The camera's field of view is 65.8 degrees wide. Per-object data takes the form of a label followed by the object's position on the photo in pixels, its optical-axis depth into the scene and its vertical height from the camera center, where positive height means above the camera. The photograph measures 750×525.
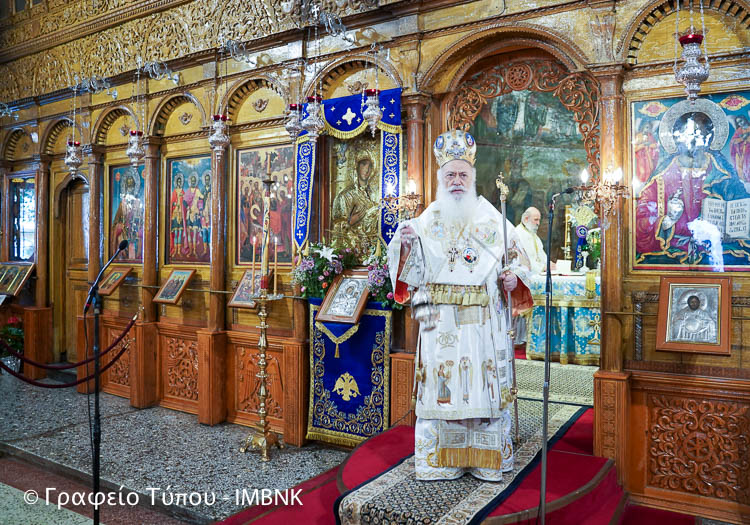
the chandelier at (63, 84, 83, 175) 6.96 +1.30
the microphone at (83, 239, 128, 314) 3.94 -0.20
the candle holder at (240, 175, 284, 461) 6.12 -1.12
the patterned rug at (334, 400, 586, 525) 3.74 -1.62
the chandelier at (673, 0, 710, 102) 3.76 +1.30
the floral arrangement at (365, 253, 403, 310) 5.73 -0.21
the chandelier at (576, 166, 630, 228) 4.86 +0.58
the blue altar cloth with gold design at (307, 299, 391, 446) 6.00 -1.24
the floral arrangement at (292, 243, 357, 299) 6.22 -0.05
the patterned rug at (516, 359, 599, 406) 6.70 -1.49
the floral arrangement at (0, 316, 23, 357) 10.02 -1.24
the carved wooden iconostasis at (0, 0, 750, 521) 4.75 +1.23
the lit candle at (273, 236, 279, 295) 6.91 -0.08
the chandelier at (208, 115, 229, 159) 6.30 +1.42
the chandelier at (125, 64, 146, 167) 8.29 +2.39
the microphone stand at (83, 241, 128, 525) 3.82 -1.05
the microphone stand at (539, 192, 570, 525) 3.14 -0.76
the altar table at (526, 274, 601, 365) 7.94 -0.82
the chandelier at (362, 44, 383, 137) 5.12 +1.35
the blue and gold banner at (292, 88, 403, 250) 5.90 +1.25
